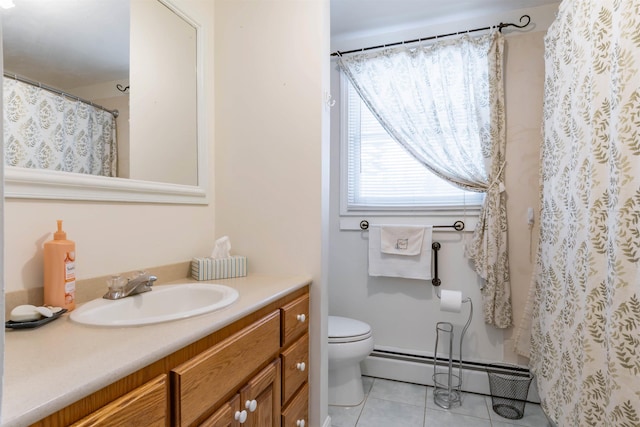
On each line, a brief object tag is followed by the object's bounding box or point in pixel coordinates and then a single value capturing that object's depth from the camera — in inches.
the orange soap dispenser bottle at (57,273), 35.0
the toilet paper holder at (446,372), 75.9
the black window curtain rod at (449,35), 79.0
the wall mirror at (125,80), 36.0
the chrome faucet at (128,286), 39.9
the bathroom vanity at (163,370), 20.3
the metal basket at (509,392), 72.7
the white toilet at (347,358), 70.2
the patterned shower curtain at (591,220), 40.1
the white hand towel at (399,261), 83.6
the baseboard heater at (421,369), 79.4
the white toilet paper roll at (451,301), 73.6
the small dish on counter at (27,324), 29.7
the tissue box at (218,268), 53.0
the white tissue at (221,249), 56.7
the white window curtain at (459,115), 78.3
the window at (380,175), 86.3
